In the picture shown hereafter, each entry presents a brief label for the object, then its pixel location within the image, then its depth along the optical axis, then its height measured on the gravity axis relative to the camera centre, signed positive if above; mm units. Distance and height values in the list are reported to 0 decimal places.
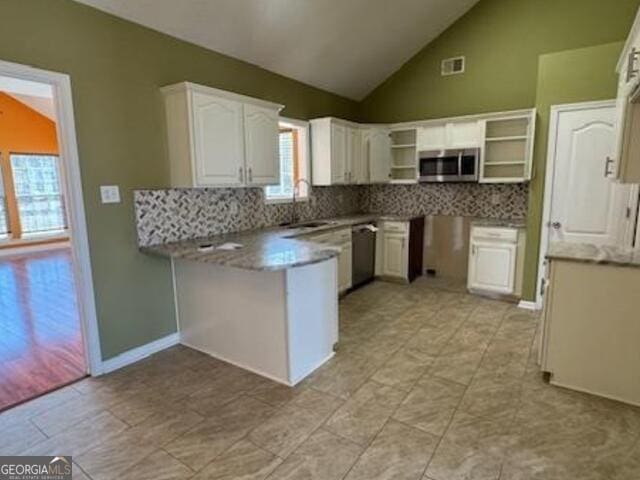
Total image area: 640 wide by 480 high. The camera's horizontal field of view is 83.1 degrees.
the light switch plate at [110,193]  2693 -8
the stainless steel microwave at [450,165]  4383 +285
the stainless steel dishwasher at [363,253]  4609 -844
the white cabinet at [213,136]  2883 +466
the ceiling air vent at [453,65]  4797 +1629
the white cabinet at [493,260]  4121 -846
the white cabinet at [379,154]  5066 +487
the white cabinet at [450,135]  4398 +661
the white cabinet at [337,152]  4598 +496
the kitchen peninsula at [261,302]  2488 -846
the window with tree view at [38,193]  7539 -7
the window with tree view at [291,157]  4660 +424
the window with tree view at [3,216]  7277 -456
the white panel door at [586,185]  3414 +10
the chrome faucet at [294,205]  4596 -193
